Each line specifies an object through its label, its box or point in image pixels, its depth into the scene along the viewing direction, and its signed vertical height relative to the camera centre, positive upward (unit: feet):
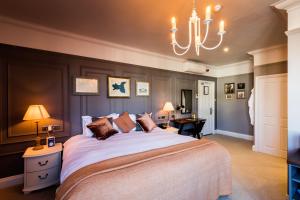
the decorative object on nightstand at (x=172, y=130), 12.12 -2.54
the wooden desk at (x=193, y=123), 14.04 -2.41
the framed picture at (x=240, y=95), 17.08 +0.45
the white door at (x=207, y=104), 18.15 -0.64
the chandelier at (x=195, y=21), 4.96 +2.70
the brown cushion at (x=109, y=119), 9.60 -1.29
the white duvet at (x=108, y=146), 5.57 -2.23
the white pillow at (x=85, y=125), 8.98 -1.70
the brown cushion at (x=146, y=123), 10.48 -1.74
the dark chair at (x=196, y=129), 15.29 -3.15
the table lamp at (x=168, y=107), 13.34 -0.71
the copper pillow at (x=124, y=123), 10.06 -1.66
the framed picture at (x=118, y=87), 11.35 +0.99
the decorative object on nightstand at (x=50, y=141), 8.32 -2.34
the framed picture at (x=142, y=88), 12.75 +0.98
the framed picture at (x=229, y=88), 18.17 +1.37
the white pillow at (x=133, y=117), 11.13 -1.37
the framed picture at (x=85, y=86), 9.98 +0.96
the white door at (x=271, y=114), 11.82 -1.35
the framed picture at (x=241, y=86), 17.02 +1.50
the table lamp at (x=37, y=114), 7.58 -0.75
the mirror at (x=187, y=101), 16.15 -0.22
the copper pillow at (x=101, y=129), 8.54 -1.74
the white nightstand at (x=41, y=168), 7.32 -3.50
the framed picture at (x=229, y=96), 18.33 +0.35
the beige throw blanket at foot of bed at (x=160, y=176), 4.15 -2.51
